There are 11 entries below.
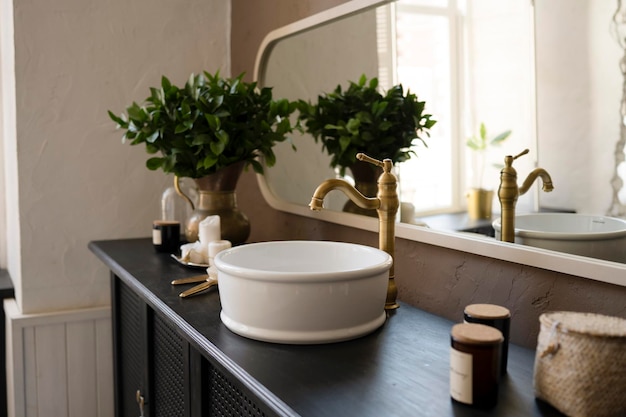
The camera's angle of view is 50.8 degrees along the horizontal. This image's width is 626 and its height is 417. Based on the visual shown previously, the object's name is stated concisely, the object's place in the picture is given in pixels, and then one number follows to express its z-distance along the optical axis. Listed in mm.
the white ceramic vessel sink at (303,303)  1078
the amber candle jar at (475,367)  861
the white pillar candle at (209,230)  1683
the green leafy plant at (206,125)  1718
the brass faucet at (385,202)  1229
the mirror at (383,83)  1073
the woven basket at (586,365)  800
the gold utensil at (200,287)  1412
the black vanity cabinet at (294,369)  885
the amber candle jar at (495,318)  980
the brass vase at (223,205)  1828
